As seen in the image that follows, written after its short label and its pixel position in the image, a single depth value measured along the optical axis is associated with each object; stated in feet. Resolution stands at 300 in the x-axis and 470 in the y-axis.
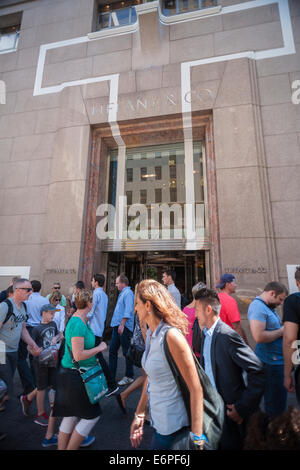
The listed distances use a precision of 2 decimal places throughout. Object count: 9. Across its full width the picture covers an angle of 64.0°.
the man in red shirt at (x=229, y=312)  11.12
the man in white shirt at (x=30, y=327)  12.44
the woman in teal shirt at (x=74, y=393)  7.30
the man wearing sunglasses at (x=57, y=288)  20.23
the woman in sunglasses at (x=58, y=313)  14.17
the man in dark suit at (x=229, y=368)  5.91
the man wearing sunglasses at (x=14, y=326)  10.39
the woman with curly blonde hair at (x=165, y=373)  5.02
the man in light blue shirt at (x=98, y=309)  15.02
